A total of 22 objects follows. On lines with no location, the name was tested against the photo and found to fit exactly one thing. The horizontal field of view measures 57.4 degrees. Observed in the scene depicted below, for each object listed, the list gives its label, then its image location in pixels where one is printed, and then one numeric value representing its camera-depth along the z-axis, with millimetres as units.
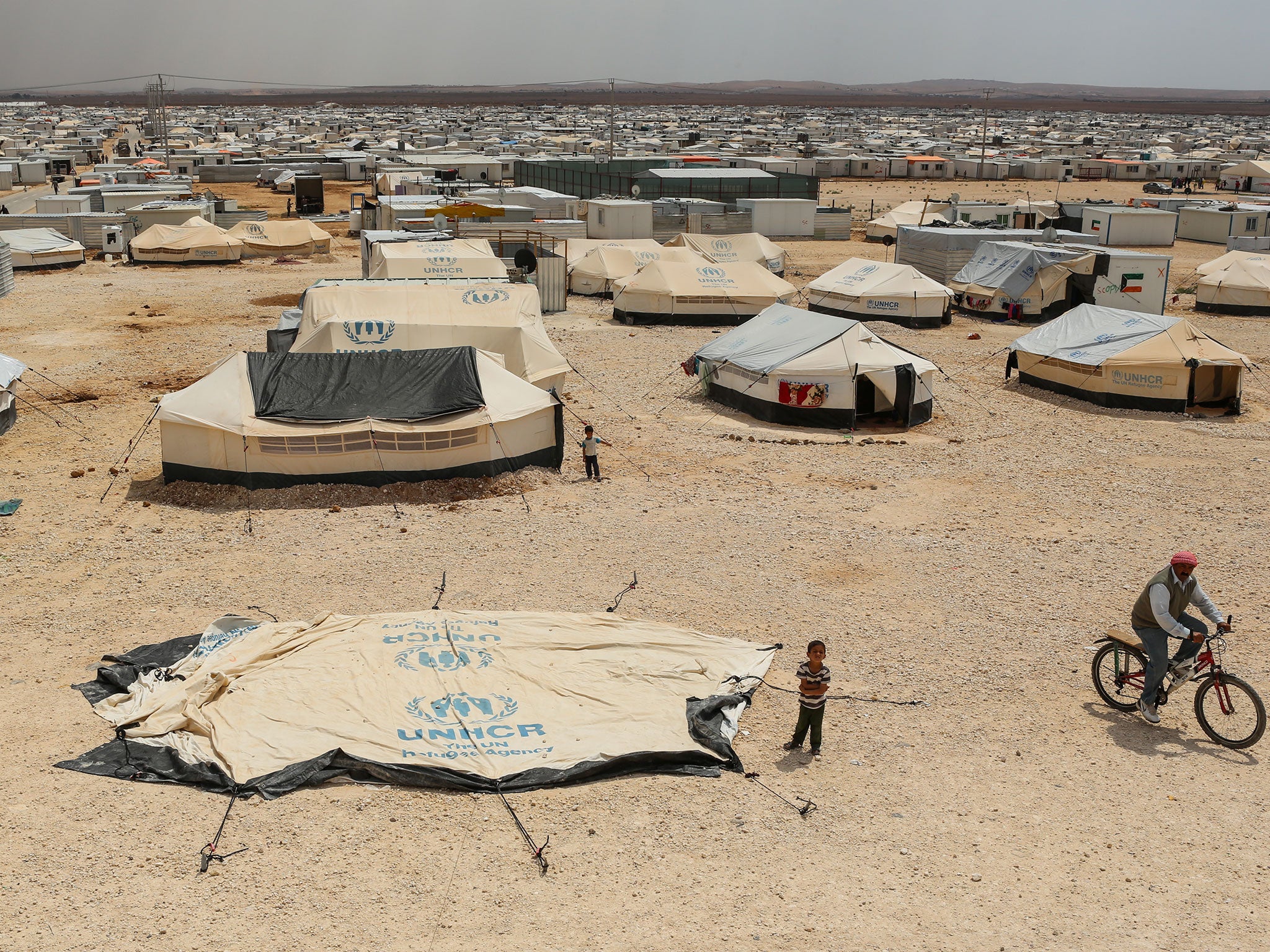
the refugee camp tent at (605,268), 37688
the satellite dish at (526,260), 35031
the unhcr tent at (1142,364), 24172
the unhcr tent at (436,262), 31578
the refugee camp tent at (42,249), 41094
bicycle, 10773
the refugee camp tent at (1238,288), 36844
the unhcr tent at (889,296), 33812
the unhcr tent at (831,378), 22766
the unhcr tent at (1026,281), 34250
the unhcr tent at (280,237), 45969
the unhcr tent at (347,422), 17969
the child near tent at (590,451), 19094
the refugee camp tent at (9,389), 21500
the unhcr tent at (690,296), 33594
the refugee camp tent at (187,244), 43750
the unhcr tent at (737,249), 40156
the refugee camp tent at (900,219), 52812
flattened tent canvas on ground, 10062
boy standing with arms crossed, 10359
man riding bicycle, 10719
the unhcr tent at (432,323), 23578
